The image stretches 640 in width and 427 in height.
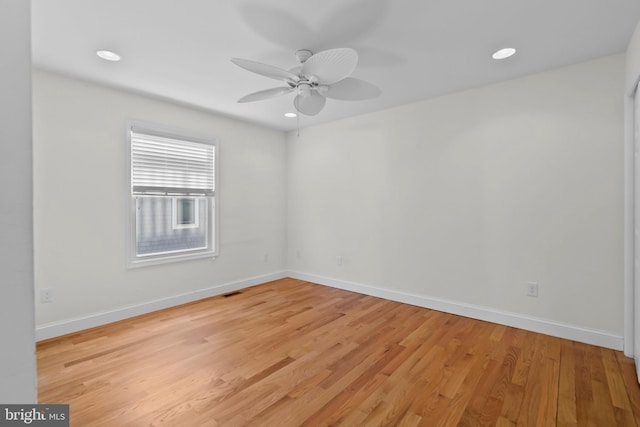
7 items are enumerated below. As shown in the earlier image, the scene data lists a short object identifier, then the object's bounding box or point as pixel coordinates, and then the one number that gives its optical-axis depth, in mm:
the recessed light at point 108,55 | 2383
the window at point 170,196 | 3338
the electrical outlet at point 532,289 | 2845
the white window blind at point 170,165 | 3340
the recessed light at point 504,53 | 2383
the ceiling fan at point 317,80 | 1905
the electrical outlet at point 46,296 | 2701
